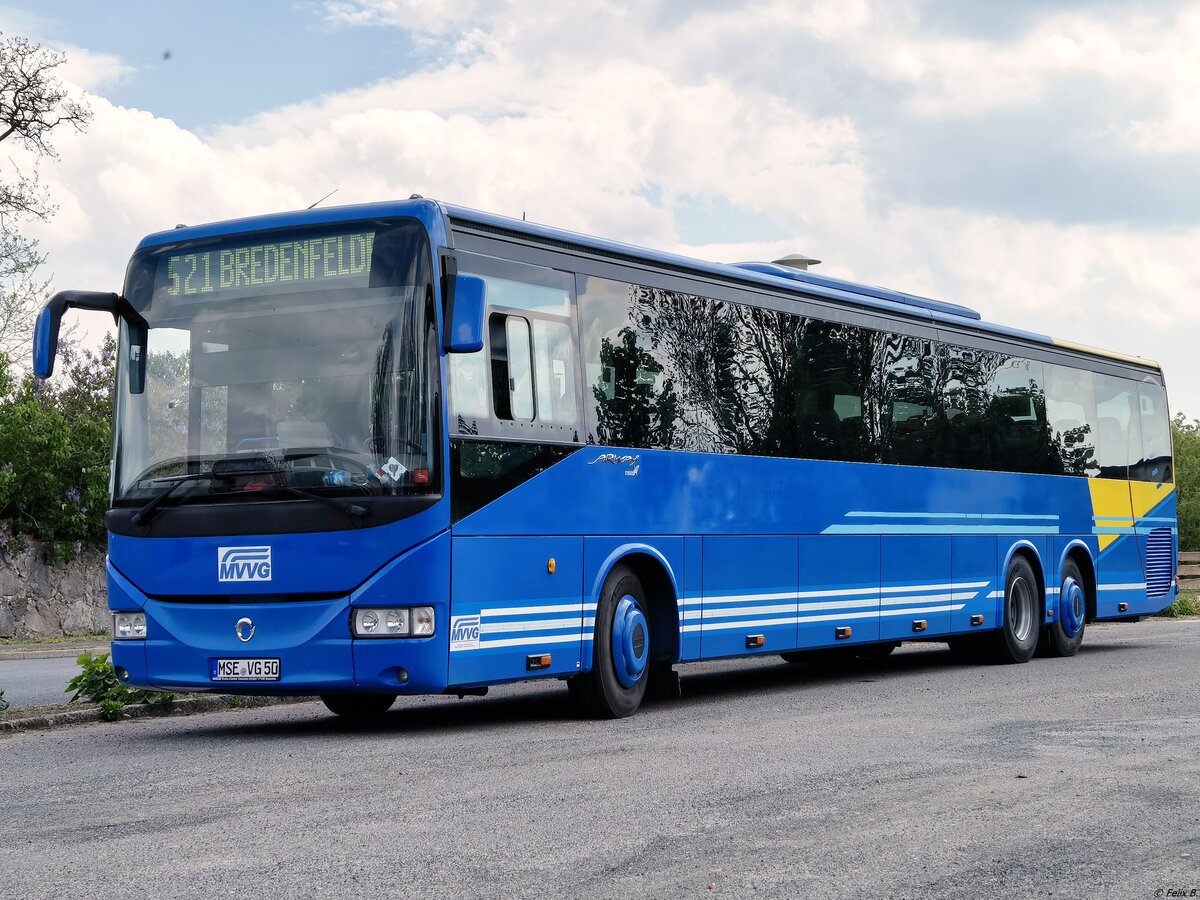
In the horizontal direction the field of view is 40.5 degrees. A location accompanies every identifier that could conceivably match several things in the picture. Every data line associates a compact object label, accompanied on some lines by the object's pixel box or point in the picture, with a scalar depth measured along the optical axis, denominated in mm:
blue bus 10547
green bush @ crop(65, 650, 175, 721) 12852
